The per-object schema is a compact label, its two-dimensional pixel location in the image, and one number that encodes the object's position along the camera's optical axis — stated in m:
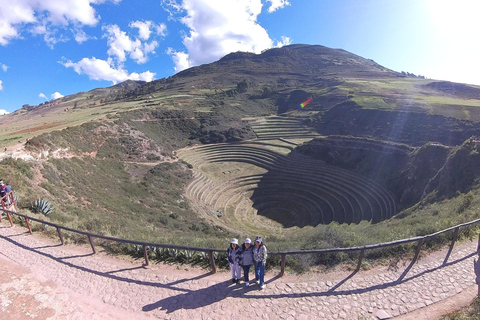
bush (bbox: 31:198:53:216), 11.48
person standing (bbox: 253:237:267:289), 6.17
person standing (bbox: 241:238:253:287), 6.28
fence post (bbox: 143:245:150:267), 7.43
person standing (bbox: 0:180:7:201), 10.91
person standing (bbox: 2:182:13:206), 10.95
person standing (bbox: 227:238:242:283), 6.28
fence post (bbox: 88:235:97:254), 7.99
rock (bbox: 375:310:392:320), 5.40
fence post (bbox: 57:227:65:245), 8.54
